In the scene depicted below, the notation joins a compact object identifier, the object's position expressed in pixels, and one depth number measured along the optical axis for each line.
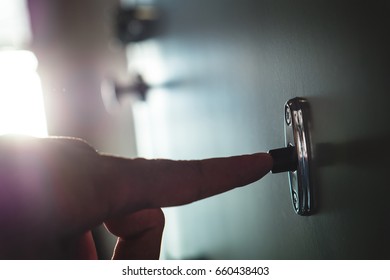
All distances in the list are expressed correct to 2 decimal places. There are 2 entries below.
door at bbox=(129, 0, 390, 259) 0.33
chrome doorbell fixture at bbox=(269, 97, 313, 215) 0.37
